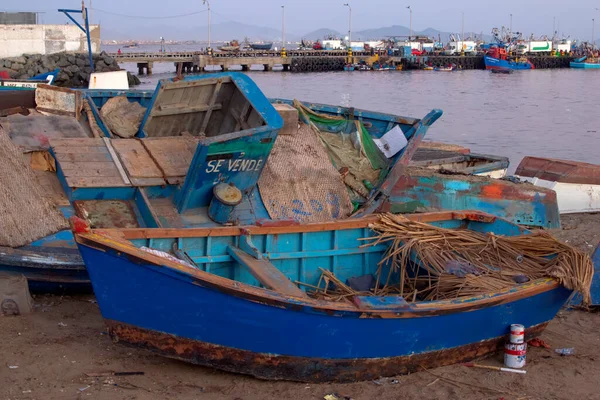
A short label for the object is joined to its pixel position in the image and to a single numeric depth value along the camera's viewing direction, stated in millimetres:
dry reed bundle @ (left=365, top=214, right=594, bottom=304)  6617
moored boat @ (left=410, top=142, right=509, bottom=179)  12258
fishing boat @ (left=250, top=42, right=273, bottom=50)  93819
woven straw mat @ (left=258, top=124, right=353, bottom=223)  8789
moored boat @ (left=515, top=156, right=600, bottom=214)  12609
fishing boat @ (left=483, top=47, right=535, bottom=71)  73125
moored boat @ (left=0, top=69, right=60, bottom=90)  14453
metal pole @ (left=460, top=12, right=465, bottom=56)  78875
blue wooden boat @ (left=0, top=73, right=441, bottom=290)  7742
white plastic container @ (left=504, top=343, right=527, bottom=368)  6477
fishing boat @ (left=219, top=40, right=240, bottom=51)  69600
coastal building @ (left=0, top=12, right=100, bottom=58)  39031
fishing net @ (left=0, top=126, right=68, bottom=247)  7512
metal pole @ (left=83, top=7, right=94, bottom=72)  16912
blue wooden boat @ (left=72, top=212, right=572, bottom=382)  5539
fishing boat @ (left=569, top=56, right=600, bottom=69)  80000
